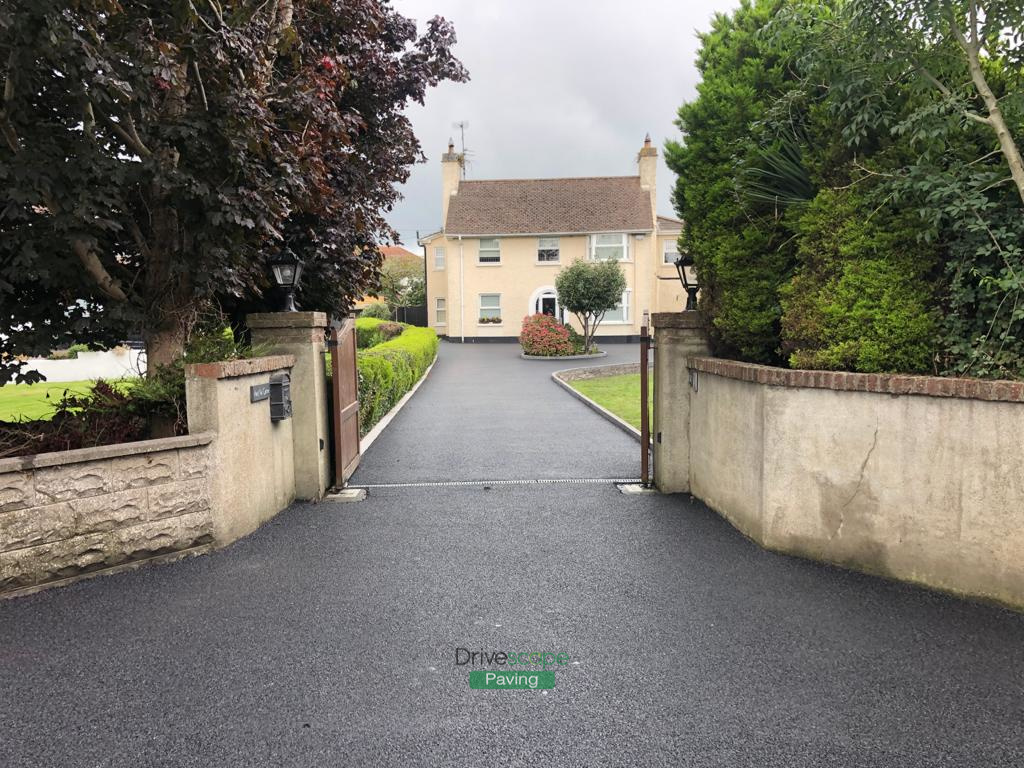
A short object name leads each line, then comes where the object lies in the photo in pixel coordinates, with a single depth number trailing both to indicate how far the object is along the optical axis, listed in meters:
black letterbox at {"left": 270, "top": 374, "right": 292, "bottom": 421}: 5.96
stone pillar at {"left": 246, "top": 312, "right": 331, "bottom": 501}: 6.40
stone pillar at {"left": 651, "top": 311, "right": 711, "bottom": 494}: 6.47
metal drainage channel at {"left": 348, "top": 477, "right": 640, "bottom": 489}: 7.17
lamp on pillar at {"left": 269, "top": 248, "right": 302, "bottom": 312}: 6.20
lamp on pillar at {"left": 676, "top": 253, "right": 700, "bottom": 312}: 6.79
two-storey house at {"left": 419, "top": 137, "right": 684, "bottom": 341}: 34.59
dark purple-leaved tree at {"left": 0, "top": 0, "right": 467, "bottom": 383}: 4.26
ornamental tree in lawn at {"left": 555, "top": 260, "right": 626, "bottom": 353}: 25.36
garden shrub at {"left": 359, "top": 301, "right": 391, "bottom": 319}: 41.88
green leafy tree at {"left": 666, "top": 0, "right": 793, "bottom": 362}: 5.58
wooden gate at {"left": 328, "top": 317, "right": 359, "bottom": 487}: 6.75
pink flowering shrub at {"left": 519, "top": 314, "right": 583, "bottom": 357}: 25.77
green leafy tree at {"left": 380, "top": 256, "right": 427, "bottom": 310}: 45.90
